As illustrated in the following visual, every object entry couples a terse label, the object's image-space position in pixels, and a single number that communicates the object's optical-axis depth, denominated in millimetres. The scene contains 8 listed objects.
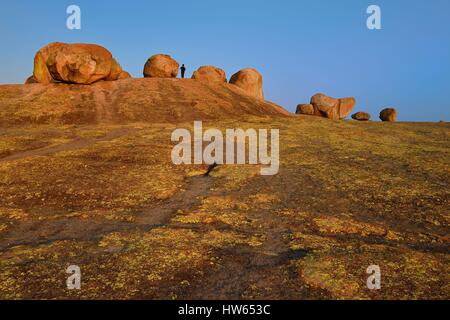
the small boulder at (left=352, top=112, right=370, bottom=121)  92188
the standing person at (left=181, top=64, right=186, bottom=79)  71612
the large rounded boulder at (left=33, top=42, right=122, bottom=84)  54594
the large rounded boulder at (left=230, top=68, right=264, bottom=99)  77625
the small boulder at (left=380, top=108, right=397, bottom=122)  85188
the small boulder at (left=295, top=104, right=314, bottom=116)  87500
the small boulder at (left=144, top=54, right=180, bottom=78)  66312
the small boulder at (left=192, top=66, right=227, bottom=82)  71769
